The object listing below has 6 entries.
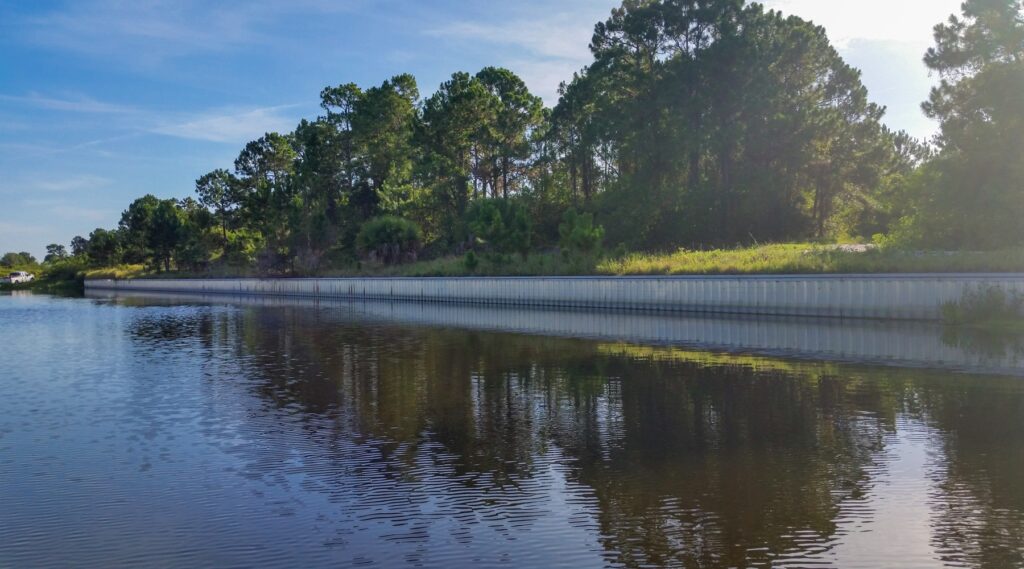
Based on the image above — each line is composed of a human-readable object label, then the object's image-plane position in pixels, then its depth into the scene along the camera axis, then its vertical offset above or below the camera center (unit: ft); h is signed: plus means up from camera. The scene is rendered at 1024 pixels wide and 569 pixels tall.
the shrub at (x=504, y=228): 162.50 +6.27
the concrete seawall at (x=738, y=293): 80.94 -4.37
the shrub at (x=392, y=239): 218.18 +5.99
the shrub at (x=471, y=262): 160.25 -0.21
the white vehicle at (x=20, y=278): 409.08 -4.32
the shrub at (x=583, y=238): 139.74 +3.42
